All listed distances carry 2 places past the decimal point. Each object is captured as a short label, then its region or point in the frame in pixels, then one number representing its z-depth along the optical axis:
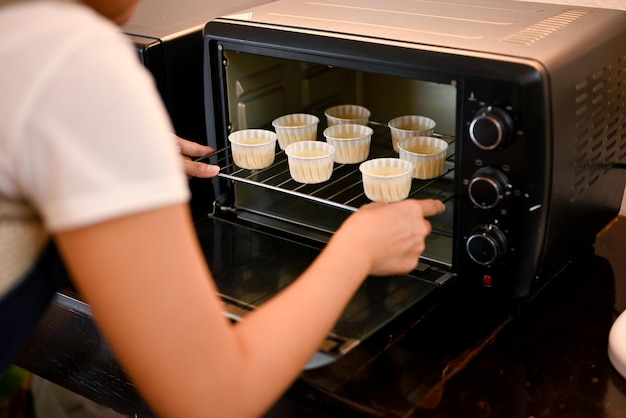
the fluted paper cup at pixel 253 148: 1.16
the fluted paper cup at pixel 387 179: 1.05
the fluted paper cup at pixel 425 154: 1.10
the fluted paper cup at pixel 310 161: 1.13
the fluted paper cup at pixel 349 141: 1.17
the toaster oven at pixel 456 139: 0.90
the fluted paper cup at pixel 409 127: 1.19
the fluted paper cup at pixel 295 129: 1.22
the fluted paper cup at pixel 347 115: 1.25
